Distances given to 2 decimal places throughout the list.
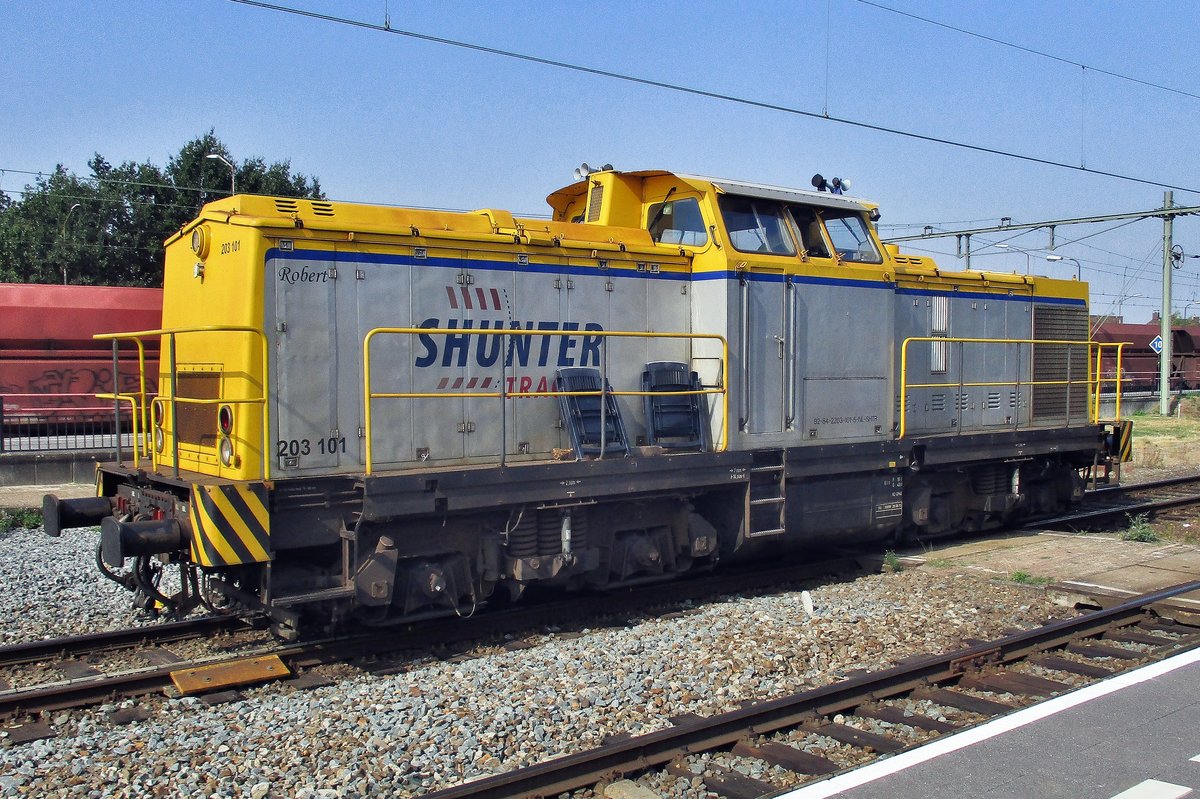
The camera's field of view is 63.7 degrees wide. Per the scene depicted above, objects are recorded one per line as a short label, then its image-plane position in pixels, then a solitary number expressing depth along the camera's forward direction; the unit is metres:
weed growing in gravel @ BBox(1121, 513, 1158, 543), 10.97
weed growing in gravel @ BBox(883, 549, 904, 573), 9.51
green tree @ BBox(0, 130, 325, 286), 34.25
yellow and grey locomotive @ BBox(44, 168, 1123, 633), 6.54
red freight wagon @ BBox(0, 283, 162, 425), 17.70
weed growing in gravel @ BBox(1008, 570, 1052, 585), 8.62
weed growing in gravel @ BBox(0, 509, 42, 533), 11.65
